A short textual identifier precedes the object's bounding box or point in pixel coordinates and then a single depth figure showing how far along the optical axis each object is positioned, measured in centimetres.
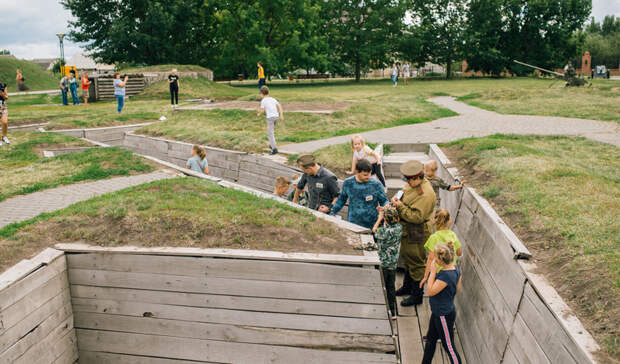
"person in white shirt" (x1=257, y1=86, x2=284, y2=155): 1120
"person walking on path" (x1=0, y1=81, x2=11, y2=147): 1261
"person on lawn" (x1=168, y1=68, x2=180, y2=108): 1970
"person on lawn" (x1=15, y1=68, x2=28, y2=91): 4062
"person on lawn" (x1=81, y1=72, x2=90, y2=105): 2406
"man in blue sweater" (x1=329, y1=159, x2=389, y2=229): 617
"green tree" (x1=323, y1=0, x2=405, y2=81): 4666
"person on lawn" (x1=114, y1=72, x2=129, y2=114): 1881
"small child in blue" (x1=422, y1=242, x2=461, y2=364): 465
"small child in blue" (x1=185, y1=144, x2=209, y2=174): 963
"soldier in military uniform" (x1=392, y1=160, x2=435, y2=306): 591
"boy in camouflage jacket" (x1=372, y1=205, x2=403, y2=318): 585
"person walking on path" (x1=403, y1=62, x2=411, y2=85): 3785
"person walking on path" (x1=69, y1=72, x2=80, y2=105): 2316
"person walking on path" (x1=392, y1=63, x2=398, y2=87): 3503
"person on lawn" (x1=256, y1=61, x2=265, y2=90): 2243
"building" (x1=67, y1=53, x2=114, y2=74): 7136
